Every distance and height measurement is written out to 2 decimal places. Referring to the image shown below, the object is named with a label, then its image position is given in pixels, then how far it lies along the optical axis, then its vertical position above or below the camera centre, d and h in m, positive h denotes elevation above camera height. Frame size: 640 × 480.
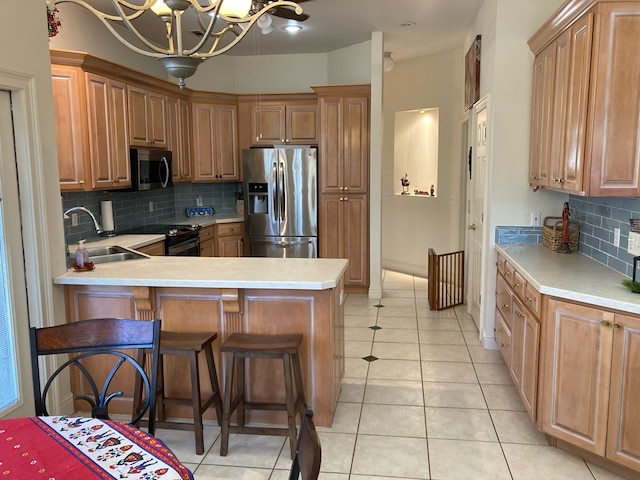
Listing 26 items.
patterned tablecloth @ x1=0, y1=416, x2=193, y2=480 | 1.33 -0.75
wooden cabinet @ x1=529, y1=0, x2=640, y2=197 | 2.65 +0.42
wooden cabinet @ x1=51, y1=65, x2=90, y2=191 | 4.02 +0.43
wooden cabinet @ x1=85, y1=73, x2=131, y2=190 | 4.20 +0.41
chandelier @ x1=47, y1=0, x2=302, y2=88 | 2.21 +0.71
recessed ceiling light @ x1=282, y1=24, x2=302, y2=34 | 4.94 +1.48
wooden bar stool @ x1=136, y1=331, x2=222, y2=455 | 2.71 -1.10
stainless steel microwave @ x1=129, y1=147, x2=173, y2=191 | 4.78 +0.10
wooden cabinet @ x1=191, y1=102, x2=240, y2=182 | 6.12 +0.44
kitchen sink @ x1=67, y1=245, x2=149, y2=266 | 3.60 -0.55
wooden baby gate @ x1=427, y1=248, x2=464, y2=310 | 5.46 -1.13
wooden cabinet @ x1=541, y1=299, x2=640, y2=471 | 2.35 -0.99
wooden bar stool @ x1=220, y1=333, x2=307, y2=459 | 2.70 -1.04
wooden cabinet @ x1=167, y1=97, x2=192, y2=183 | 5.61 +0.46
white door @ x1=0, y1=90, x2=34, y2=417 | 2.68 -0.61
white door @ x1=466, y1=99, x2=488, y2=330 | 4.48 -0.30
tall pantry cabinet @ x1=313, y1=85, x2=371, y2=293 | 5.87 +0.00
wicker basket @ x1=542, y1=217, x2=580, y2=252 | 3.67 -0.42
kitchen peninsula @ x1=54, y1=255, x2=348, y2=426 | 2.93 -0.75
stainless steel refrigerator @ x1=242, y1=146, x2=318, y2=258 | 6.02 -0.27
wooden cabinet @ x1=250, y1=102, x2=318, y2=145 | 6.21 +0.66
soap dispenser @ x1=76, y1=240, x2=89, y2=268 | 3.17 -0.47
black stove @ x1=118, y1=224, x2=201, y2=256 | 4.91 -0.56
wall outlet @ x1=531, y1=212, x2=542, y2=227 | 4.03 -0.33
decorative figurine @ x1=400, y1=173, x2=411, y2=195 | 7.58 -0.09
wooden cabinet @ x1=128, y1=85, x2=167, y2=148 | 4.81 +0.60
